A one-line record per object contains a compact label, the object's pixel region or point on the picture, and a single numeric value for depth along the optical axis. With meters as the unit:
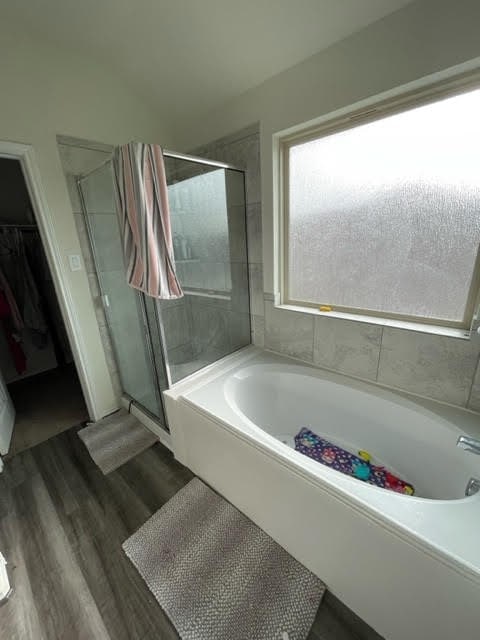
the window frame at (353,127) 1.16
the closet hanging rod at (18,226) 2.46
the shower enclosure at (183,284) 1.61
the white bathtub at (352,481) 0.77
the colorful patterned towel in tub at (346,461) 1.39
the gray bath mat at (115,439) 1.78
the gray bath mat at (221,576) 0.99
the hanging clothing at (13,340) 2.50
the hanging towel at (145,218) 1.26
